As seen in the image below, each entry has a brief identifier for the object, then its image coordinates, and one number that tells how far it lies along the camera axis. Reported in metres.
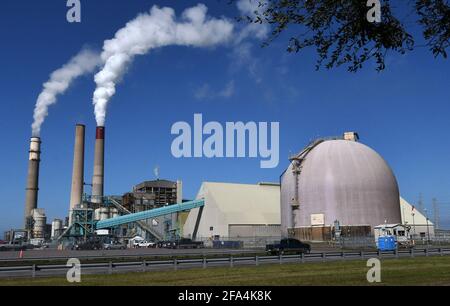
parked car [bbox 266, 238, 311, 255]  45.83
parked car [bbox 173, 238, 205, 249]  77.36
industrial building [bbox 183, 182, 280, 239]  92.62
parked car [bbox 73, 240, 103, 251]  75.01
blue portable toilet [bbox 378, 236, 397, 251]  51.88
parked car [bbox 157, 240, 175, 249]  79.24
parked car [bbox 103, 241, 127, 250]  78.75
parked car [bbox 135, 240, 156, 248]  86.24
